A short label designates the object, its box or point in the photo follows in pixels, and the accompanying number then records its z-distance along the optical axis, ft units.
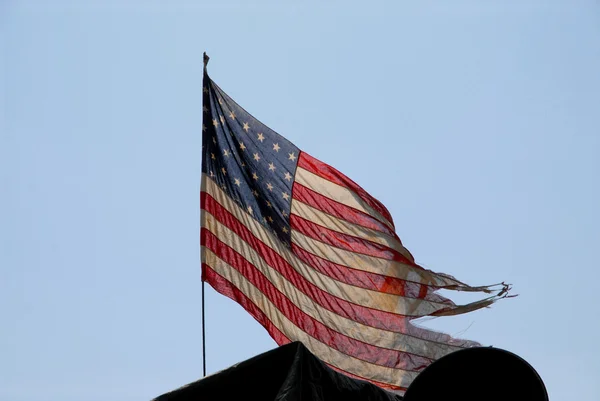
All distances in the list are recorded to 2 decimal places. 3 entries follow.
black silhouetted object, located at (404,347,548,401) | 34.27
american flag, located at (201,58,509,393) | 69.97
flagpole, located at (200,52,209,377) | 60.14
